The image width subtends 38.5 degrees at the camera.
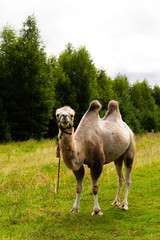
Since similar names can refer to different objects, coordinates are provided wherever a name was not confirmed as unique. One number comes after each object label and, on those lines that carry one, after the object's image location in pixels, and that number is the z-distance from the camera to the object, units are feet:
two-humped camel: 13.39
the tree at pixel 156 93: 174.81
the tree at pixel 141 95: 141.08
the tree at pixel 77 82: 73.56
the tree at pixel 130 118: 62.10
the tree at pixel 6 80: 53.21
